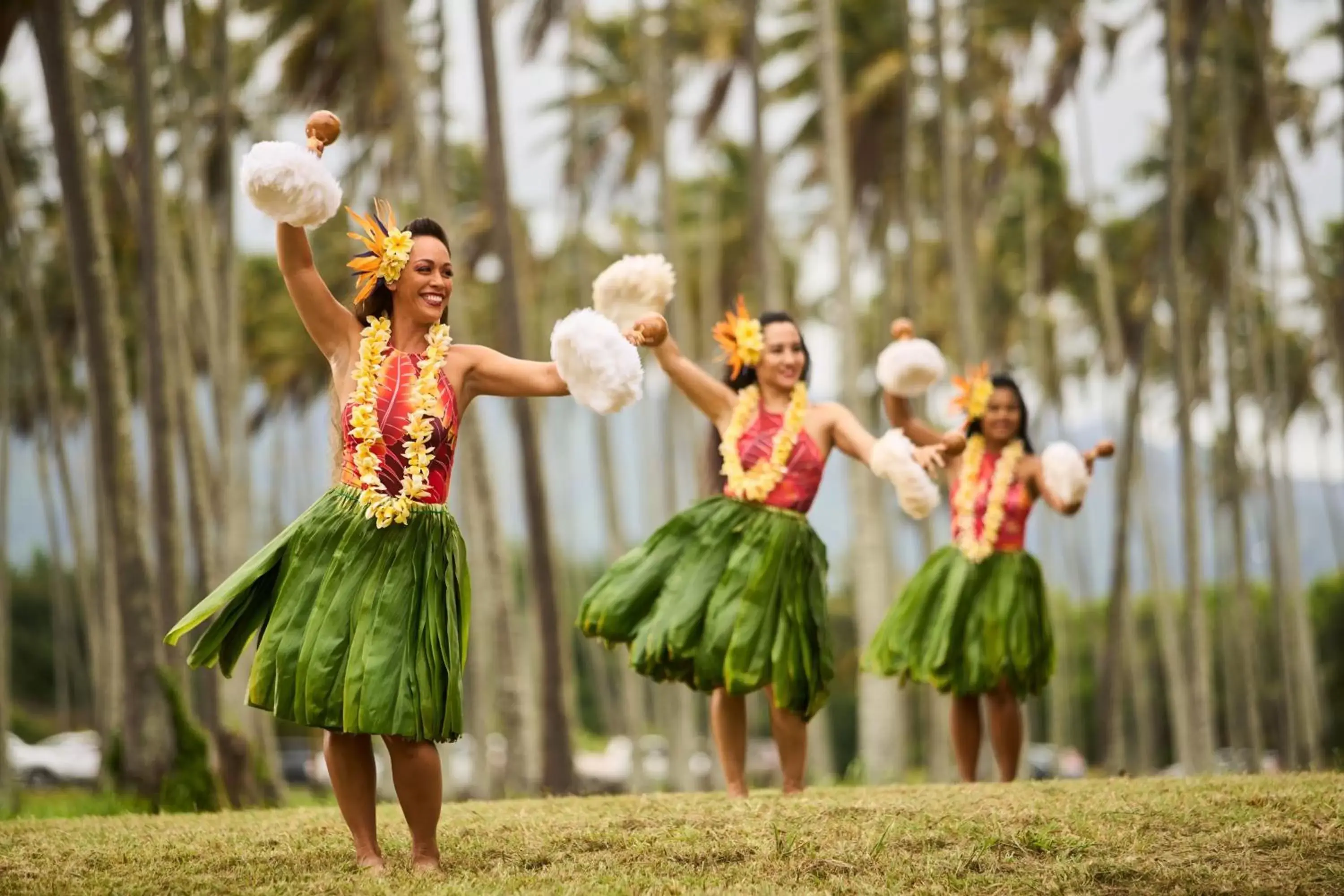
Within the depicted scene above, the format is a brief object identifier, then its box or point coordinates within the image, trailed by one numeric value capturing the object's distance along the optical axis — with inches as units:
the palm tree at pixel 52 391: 882.1
